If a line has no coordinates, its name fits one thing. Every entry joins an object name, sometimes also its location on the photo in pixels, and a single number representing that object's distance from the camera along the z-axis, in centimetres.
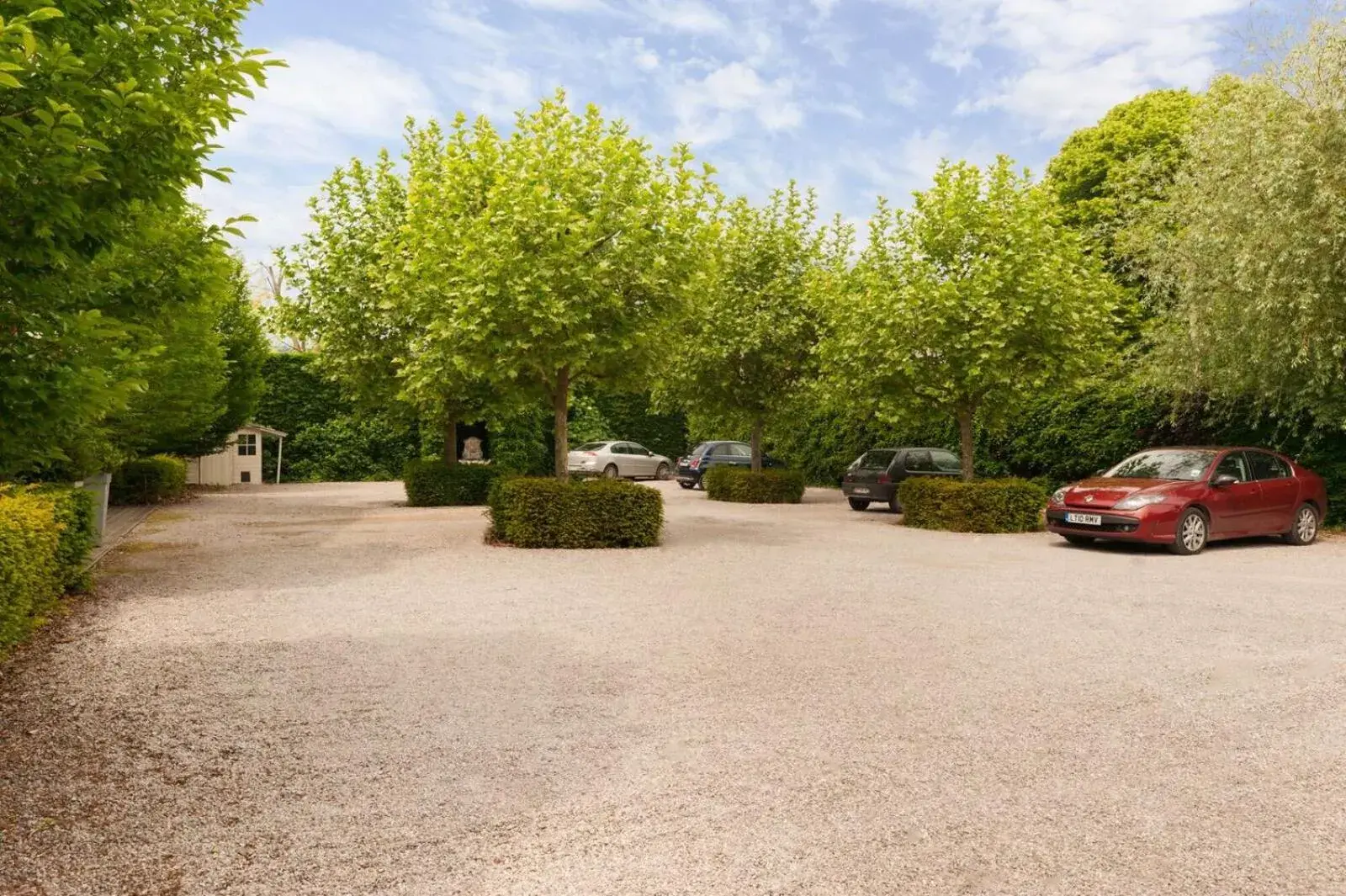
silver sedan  3014
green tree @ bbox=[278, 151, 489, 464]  1986
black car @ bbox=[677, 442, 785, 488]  2894
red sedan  1257
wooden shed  2866
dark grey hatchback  1986
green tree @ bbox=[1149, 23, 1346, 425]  1394
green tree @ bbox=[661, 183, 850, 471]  2111
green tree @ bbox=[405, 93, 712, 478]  1293
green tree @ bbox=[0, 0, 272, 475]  351
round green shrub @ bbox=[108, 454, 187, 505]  2147
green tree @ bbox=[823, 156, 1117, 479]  1530
